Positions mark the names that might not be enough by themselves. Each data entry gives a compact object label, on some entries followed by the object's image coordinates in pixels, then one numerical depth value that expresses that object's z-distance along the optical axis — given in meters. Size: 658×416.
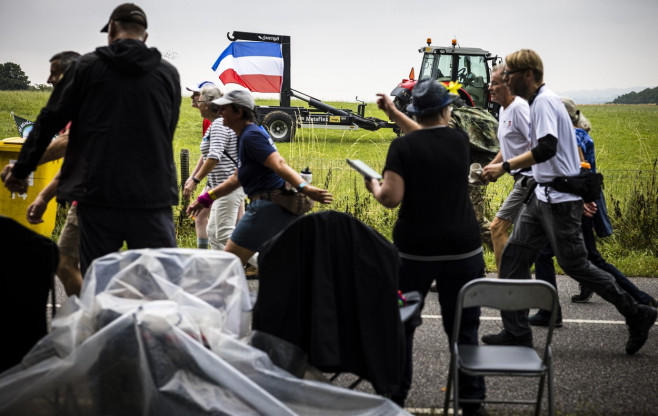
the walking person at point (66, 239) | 4.72
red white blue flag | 20.73
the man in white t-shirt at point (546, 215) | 5.05
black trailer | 23.53
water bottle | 5.15
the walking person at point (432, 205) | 3.94
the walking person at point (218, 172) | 6.97
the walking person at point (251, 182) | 5.07
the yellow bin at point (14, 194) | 8.49
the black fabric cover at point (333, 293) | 3.46
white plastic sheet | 3.04
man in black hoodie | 3.95
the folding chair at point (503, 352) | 3.79
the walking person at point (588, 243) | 5.76
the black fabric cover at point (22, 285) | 3.28
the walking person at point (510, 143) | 5.70
